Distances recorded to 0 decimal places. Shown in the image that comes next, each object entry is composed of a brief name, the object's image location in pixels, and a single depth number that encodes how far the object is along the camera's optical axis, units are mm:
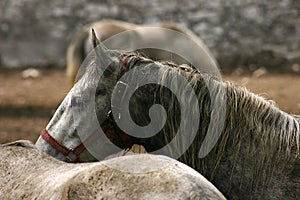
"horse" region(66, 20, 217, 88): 18953
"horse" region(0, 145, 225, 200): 5375
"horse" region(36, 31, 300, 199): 6996
